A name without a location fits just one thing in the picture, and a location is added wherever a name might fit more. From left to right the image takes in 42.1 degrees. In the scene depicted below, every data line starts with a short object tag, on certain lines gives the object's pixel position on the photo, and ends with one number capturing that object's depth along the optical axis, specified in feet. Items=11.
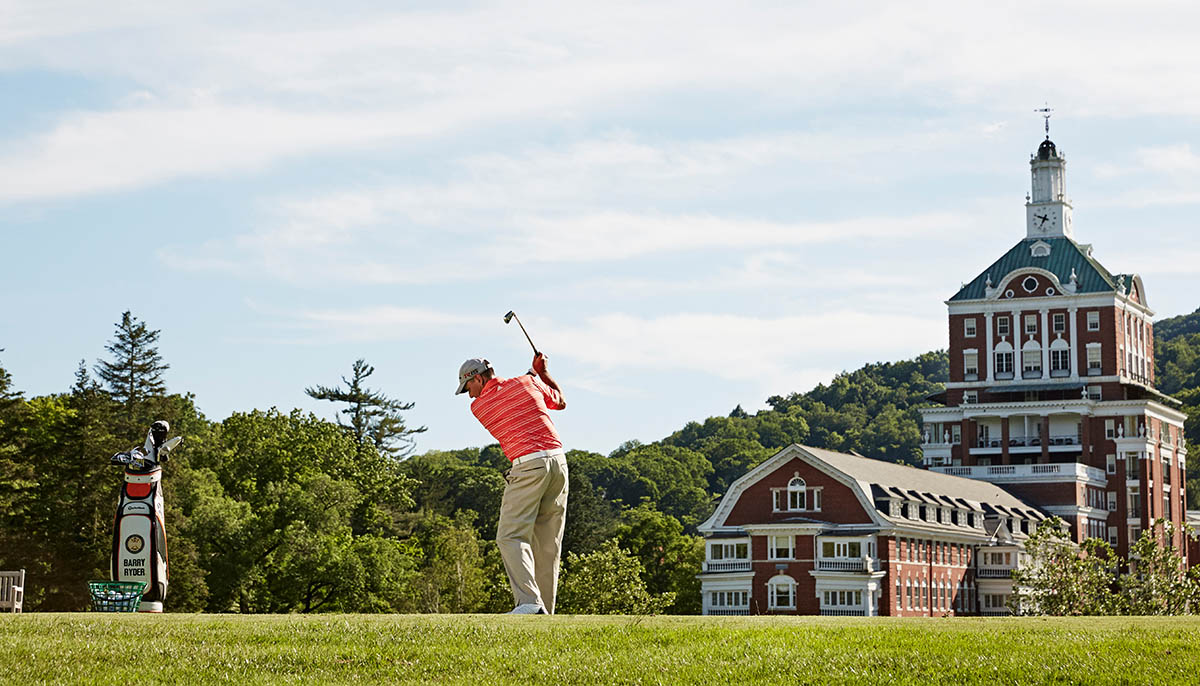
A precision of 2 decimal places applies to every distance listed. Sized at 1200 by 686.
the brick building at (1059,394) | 339.16
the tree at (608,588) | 267.80
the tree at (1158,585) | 230.89
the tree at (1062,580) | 225.97
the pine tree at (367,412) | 413.18
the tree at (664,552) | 317.42
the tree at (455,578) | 304.91
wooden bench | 93.97
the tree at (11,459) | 187.77
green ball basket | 85.81
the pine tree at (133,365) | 317.63
